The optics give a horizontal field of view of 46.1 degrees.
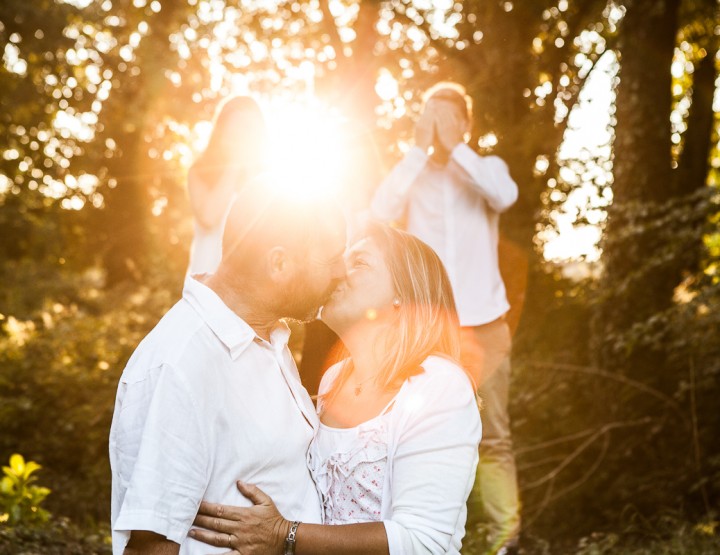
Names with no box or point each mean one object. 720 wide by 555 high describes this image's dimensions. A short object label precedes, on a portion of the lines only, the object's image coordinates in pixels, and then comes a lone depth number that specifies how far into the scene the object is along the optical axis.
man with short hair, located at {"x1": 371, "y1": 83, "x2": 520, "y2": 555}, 5.05
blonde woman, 2.33
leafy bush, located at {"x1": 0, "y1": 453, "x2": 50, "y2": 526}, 5.64
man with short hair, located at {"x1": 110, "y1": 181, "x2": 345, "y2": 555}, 2.04
